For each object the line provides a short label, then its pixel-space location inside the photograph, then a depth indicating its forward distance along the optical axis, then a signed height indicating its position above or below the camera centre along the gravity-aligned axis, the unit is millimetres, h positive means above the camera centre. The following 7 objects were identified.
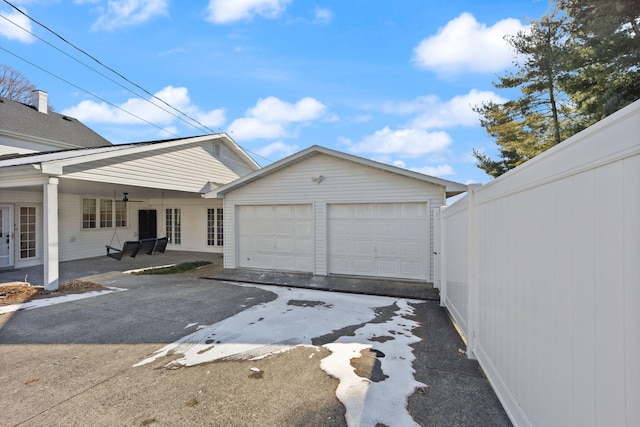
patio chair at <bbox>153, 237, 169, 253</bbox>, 12572 -1271
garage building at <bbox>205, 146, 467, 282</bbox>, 7812 -74
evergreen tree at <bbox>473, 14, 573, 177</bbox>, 13984 +5496
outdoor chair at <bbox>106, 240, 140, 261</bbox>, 10508 -1275
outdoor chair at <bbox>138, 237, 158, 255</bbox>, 11284 -1196
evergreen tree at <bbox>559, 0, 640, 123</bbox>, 9469 +5175
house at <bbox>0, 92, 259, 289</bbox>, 7234 +796
